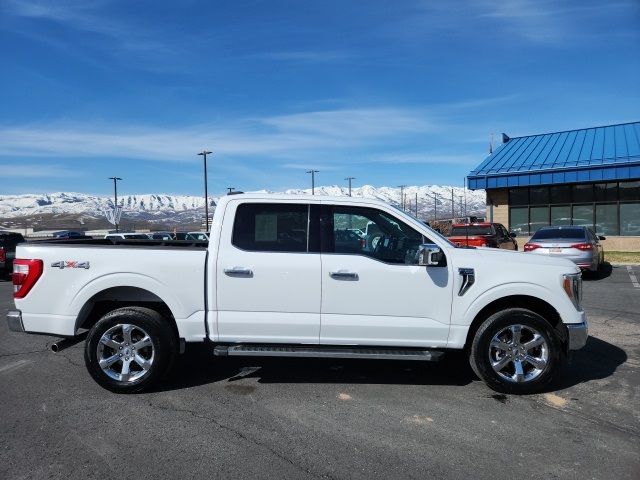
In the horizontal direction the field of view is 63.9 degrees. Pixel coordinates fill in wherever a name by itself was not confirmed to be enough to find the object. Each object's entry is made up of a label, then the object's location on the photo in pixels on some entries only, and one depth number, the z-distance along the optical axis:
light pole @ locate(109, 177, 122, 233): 69.79
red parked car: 15.24
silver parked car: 13.26
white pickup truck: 4.80
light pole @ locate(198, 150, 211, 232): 54.56
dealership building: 22.58
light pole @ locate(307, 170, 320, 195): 77.14
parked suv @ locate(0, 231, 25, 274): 16.36
